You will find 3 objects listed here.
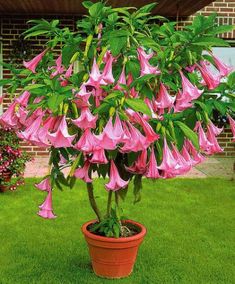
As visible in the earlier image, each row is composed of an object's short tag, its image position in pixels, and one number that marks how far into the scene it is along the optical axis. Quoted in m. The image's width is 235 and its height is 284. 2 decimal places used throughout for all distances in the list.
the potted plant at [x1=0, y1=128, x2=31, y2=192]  7.33
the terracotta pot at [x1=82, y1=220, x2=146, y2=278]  4.16
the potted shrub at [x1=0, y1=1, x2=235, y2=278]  3.03
